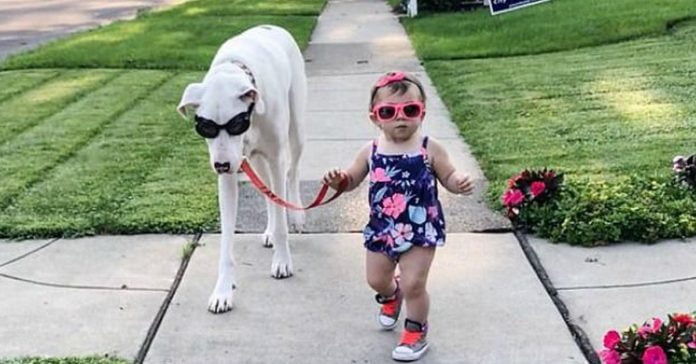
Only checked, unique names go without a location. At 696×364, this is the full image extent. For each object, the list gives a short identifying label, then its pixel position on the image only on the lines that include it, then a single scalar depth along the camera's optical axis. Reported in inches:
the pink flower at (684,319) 145.1
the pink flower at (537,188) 222.5
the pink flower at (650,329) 144.9
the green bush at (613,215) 211.6
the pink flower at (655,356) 139.9
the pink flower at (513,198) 223.0
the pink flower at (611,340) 144.7
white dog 163.5
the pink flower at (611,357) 143.4
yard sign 256.4
